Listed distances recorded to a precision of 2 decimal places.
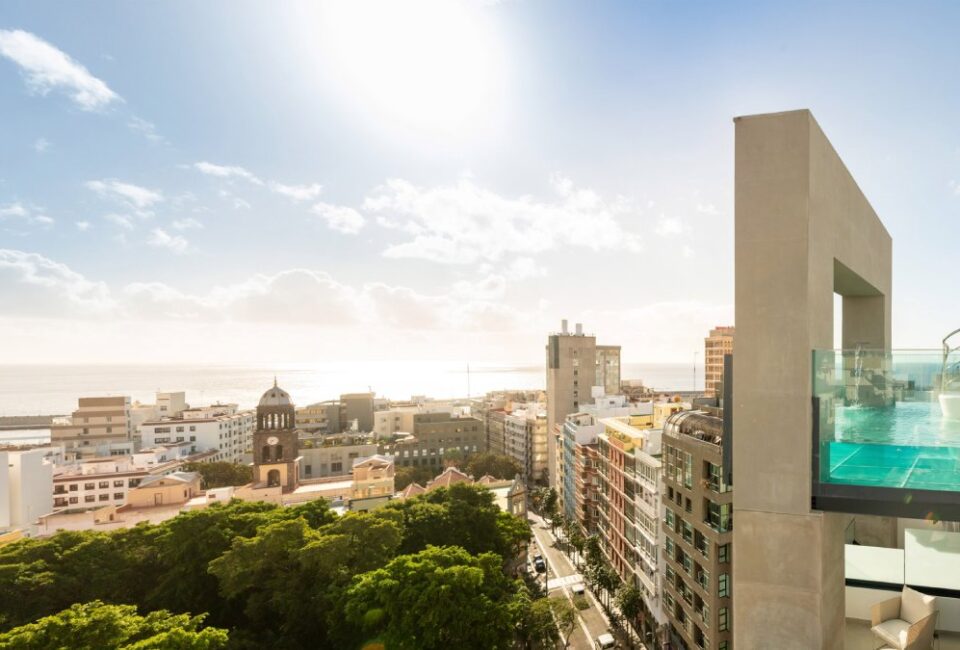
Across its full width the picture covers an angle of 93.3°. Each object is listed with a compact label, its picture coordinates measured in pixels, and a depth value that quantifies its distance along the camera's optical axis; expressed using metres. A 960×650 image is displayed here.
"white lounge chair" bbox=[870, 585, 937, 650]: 5.42
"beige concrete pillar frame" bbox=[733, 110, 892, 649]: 4.11
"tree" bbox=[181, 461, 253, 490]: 42.31
